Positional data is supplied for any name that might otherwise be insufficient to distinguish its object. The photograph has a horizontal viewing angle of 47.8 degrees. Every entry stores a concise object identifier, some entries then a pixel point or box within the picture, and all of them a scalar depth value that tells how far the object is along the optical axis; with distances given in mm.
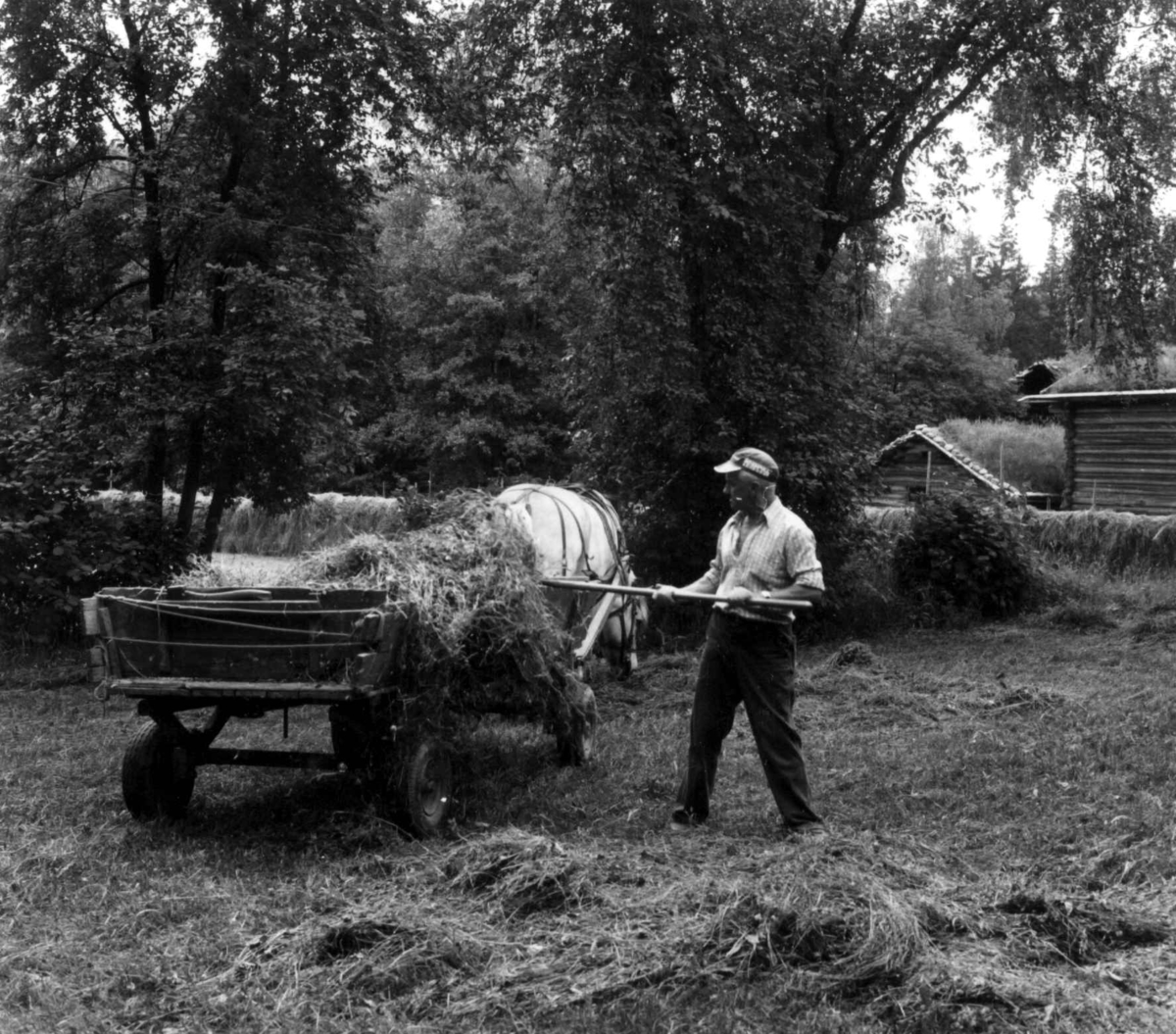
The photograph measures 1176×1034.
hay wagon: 6285
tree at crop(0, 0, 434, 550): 14055
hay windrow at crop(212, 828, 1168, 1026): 4527
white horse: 8750
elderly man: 6738
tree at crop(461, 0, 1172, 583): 15422
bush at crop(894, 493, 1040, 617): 17312
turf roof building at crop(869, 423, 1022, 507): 31294
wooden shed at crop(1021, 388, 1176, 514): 27391
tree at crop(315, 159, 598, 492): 37625
